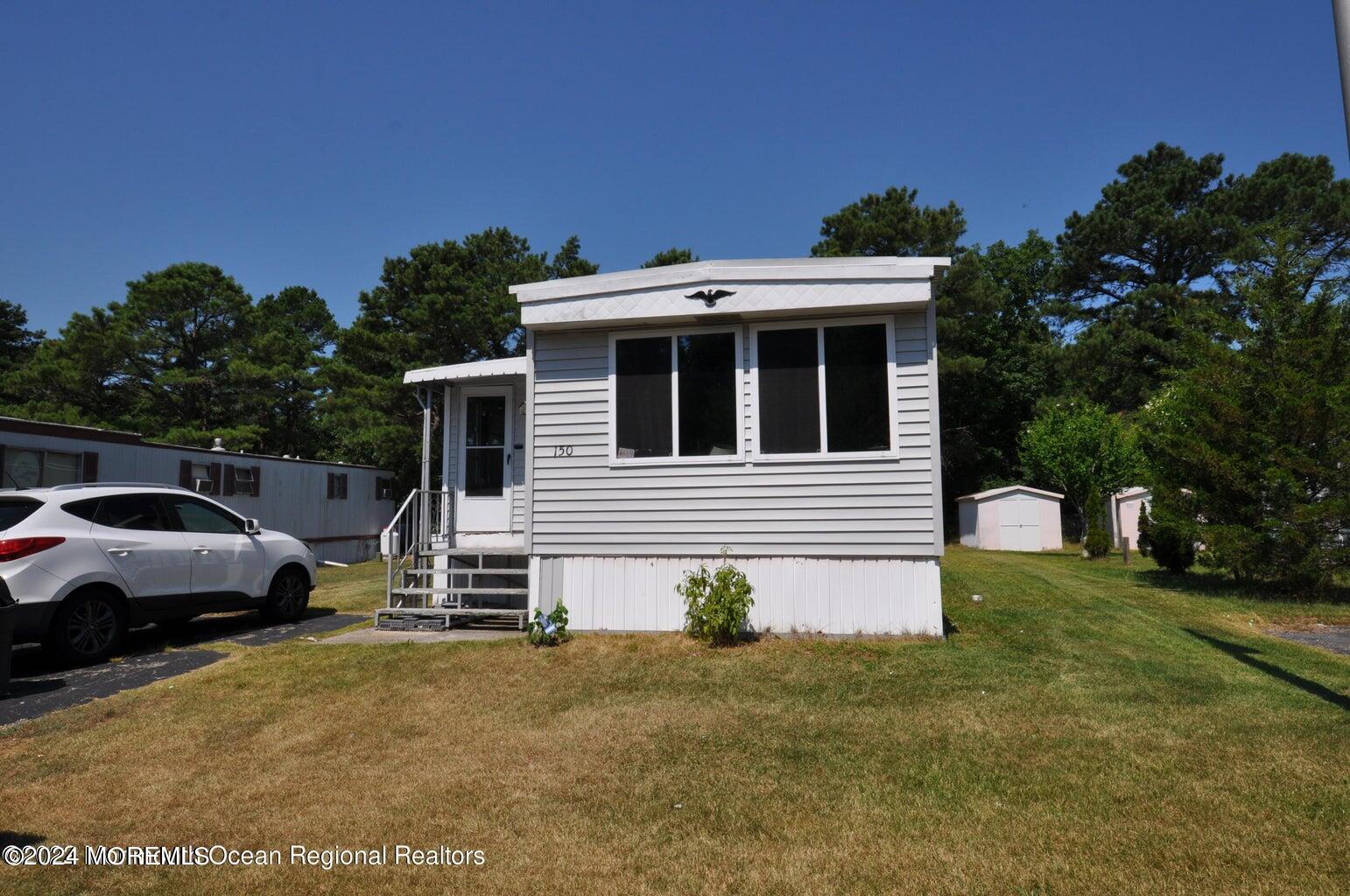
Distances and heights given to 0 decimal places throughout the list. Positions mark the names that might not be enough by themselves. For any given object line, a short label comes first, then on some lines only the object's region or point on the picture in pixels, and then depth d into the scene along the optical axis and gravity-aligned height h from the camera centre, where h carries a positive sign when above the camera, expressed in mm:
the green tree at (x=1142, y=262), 29203 +10211
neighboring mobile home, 12102 +756
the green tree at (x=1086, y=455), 22594 +1754
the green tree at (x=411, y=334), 26656 +6390
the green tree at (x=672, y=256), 28406 +9581
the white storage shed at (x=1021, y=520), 22031 -181
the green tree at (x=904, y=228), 27297 +10175
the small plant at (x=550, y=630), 7129 -1077
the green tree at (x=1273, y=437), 9805 +1023
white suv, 6387 -443
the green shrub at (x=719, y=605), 6891 -827
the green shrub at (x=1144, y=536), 13216 -392
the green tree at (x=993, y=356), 27938 +6401
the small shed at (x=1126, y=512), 18125 +38
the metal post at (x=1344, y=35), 2996 +1867
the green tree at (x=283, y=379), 30125 +5333
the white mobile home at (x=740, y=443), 7008 +687
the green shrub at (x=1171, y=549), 12117 -574
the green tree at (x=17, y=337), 34844 +8249
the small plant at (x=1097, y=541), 17656 -632
